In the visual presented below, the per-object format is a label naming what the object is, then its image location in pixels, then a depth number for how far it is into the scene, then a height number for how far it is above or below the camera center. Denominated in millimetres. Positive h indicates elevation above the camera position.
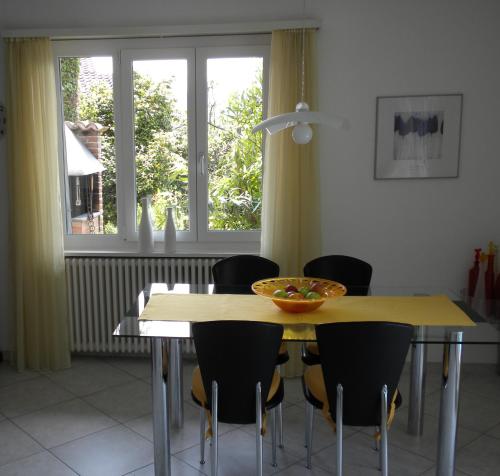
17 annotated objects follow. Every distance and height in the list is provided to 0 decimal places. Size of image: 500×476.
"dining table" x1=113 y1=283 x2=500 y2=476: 2398 -682
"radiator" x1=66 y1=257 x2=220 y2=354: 3994 -861
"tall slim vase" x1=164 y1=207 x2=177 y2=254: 3992 -457
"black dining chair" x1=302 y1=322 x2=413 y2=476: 2094 -778
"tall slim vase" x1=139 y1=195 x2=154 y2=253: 4008 -430
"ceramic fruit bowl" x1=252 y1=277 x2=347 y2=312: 2572 -593
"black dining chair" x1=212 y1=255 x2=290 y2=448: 3342 -601
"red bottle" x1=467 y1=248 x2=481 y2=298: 3856 -714
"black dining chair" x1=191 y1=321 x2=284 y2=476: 2135 -792
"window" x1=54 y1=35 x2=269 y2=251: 4000 +253
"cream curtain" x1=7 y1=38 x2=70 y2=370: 3850 -288
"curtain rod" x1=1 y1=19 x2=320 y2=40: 3721 +961
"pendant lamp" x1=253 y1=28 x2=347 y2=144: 2307 +207
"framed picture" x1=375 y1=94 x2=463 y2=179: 3830 +244
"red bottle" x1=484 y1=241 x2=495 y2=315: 3801 -720
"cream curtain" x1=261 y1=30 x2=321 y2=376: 3727 -56
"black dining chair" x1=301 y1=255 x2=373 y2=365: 3350 -600
